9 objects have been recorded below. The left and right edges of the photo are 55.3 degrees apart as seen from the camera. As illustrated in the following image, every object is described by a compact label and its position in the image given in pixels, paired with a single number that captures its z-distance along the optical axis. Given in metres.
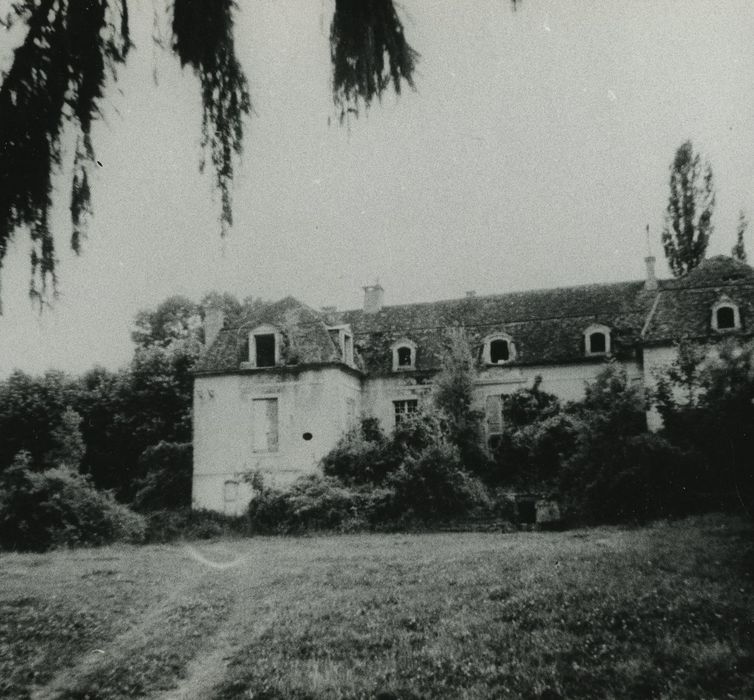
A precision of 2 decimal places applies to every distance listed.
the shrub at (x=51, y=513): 21.83
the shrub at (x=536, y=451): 26.05
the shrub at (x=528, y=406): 28.33
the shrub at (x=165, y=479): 32.16
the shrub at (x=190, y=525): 24.95
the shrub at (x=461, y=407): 27.17
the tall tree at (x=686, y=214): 37.28
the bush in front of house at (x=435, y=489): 23.23
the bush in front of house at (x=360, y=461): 26.03
